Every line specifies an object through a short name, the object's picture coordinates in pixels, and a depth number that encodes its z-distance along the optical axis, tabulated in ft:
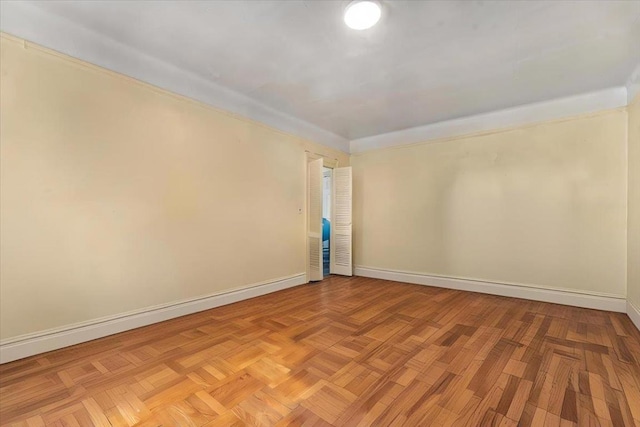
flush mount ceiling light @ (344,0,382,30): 6.18
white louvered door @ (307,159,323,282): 14.64
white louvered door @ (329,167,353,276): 15.88
